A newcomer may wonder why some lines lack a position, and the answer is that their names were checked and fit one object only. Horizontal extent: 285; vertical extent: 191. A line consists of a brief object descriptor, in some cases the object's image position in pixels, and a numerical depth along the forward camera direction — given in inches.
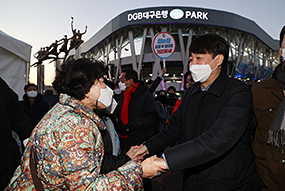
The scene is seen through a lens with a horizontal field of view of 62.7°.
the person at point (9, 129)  97.3
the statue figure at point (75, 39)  412.2
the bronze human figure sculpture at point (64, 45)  400.2
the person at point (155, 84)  226.6
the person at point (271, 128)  75.5
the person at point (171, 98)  292.7
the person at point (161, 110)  228.1
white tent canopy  194.7
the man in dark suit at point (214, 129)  66.7
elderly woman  56.0
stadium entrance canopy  1176.8
